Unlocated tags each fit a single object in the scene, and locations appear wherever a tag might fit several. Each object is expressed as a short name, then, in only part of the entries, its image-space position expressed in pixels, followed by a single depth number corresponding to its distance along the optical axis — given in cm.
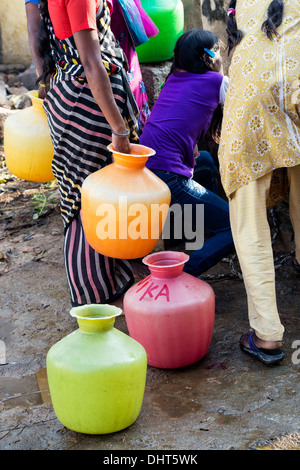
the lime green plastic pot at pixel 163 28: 427
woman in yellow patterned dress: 280
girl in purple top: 357
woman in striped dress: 301
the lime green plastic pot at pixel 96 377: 248
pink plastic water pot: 303
